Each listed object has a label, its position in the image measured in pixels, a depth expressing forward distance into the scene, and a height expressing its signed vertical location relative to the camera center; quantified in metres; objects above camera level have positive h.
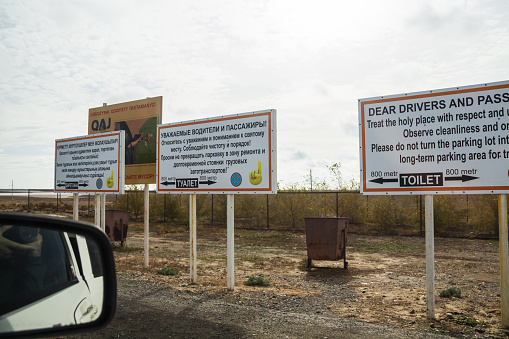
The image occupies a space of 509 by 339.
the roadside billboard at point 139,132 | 11.64 +1.88
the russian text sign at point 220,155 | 7.98 +0.87
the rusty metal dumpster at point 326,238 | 10.65 -1.14
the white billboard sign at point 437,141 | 6.00 +0.84
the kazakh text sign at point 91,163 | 10.63 +0.91
